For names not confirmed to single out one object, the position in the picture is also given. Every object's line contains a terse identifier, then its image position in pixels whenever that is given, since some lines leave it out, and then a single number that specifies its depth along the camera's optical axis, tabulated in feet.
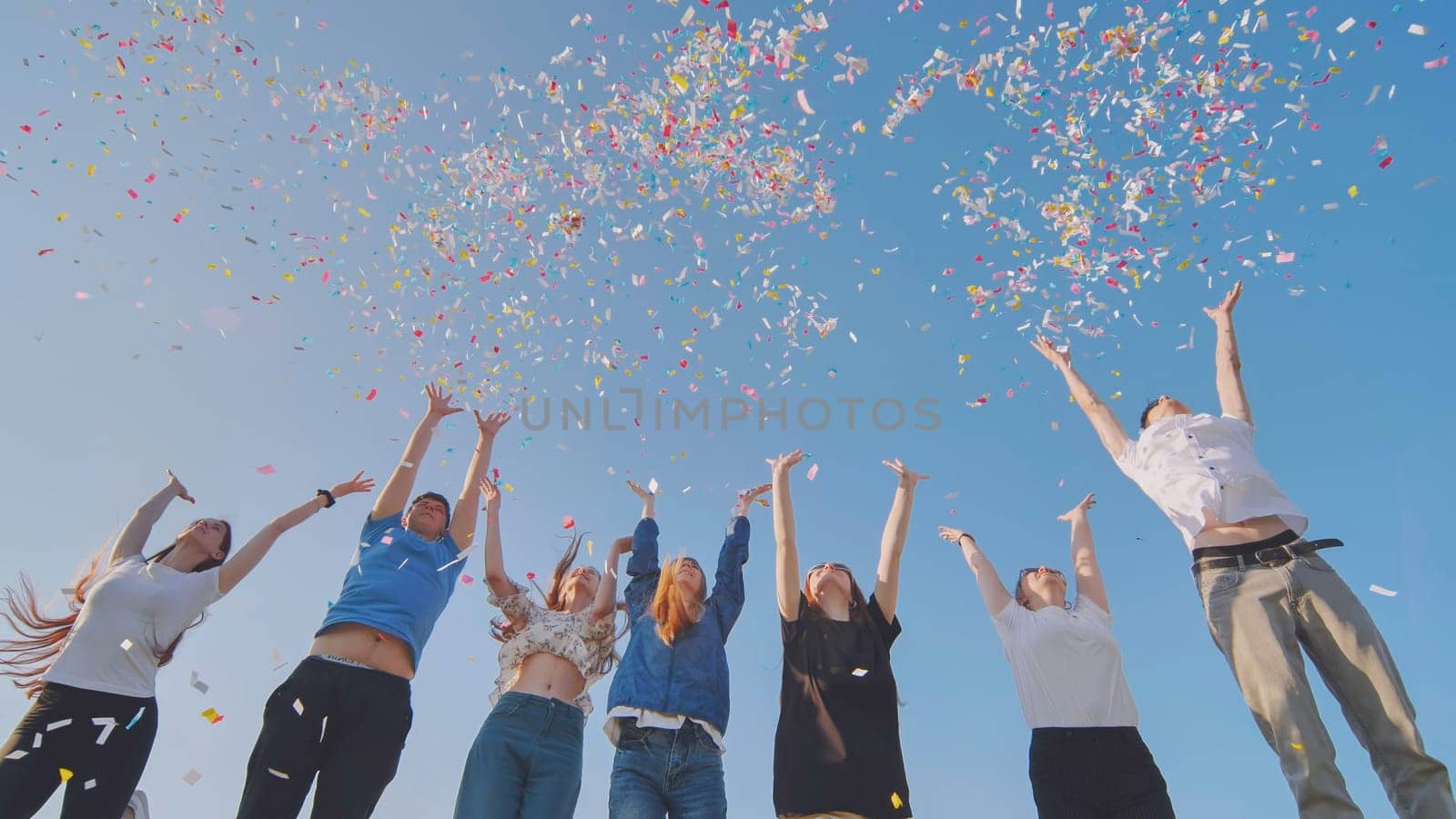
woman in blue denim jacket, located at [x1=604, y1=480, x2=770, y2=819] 14.07
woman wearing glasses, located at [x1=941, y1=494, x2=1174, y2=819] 13.28
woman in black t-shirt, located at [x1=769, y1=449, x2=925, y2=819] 13.58
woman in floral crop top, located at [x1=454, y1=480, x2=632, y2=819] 14.19
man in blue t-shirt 13.41
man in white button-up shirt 11.68
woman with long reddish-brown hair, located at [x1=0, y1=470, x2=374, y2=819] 14.37
